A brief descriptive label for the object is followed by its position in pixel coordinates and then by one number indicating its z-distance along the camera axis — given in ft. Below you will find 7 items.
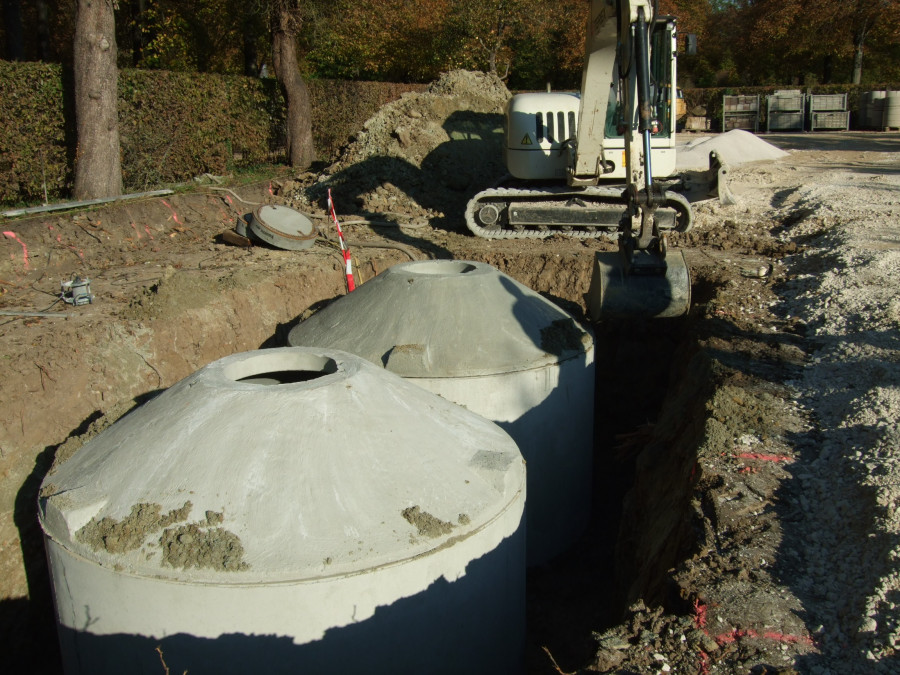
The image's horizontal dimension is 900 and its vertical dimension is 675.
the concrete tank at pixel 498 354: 21.88
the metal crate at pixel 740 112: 112.88
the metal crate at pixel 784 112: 111.24
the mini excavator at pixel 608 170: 26.66
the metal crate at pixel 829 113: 109.80
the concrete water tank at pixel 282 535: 12.92
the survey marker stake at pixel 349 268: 35.29
